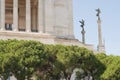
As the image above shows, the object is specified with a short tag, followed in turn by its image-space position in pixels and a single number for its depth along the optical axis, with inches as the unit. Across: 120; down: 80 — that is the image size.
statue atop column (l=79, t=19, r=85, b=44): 2288.6
